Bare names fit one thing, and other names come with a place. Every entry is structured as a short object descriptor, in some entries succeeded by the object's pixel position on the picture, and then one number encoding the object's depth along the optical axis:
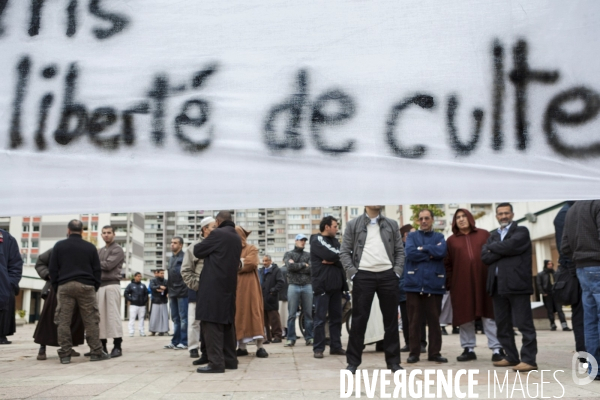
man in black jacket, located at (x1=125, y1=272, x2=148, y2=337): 17.84
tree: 30.28
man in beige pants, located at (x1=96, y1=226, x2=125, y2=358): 9.09
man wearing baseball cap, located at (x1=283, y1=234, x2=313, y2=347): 11.23
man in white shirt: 6.27
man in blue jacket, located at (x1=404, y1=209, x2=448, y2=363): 7.70
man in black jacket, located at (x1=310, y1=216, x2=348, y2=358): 8.99
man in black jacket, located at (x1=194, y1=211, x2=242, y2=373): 6.73
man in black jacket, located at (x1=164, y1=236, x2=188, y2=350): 11.15
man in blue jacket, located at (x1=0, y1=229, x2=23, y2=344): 4.89
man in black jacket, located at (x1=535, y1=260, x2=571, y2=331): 15.64
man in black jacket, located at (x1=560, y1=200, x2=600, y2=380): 5.55
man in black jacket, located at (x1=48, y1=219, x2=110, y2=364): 8.22
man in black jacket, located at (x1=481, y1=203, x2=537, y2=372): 6.32
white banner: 2.46
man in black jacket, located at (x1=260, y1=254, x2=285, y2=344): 13.12
